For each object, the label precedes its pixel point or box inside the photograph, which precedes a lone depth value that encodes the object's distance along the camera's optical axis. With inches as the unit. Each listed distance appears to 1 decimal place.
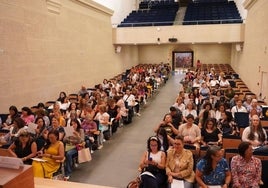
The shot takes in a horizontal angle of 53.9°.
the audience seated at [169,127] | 227.8
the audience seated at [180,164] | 154.9
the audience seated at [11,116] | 265.1
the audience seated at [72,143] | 208.8
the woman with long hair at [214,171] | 146.0
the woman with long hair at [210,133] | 215.2
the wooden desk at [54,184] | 137.2
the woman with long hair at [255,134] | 199.6
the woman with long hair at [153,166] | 153.9
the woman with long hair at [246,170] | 144.3
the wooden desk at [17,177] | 88.0
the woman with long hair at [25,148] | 190.2
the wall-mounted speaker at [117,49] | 676.7
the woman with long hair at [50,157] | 179.3
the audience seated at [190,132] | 212.8
